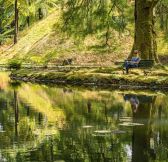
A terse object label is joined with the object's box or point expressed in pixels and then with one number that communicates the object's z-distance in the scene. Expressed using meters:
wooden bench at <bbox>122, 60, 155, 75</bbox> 32.75
